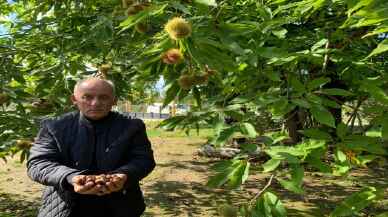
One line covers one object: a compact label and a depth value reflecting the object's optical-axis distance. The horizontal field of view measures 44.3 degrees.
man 2.28
